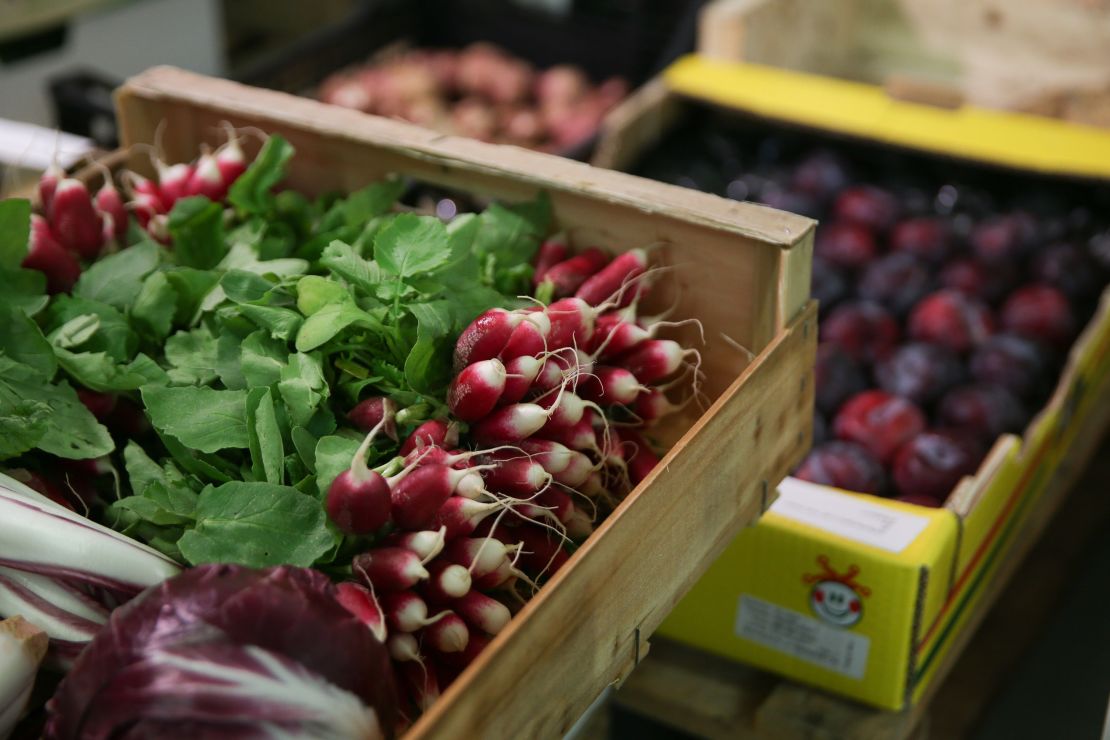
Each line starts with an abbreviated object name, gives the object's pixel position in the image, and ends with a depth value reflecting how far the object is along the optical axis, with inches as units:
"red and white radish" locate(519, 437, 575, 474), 40.8
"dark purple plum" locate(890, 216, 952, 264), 84.6
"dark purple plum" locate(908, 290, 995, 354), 76.3
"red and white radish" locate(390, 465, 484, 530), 37.4
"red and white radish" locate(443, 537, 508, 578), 37.9
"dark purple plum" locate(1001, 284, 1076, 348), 76.9
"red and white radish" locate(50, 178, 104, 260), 52.7
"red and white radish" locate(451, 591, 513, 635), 37.9
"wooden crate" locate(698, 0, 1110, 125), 96.1
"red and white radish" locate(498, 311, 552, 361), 42.0
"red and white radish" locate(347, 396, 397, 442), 41.2
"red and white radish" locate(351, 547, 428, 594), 36.0
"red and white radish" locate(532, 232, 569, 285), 51.4
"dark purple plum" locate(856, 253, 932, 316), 80.7
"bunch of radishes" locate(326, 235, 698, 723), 36.7
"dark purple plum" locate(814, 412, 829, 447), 69.3
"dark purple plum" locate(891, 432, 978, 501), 64.2
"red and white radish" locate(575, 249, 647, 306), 48.6
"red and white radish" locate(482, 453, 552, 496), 39.6
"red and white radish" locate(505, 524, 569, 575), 41.4
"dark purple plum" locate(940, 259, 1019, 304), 81.4
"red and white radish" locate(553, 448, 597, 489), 41.8
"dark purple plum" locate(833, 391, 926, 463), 67.6
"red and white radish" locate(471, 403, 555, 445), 40.6
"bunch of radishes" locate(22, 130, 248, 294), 50.4
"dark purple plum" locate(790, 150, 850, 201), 91.0
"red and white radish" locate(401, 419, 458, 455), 39.9
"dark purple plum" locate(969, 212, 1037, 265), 83.4
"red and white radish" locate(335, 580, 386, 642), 34.8
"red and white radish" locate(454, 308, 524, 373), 42.1
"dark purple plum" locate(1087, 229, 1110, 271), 83.2
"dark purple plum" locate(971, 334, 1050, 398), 72.1
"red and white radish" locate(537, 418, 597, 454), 42.4
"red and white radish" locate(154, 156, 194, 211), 55.8
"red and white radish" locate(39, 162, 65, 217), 54.3
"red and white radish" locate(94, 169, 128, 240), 54.8
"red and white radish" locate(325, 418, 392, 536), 35.9
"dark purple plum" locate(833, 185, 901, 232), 87.5
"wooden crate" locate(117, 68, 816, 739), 35.3
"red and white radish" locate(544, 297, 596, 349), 44.1
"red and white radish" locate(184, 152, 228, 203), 54.9
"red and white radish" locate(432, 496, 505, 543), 37.8
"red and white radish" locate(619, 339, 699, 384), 46.7
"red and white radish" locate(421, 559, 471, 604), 36.7
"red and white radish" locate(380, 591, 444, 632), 36.1
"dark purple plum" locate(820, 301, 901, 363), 75.9
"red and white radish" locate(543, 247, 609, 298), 49.4
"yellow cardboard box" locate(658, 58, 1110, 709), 53.1
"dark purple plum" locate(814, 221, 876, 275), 84.3
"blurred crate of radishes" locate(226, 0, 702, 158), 117.0
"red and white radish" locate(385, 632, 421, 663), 36.4
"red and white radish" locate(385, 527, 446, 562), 36.5
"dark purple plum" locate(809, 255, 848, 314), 80.4
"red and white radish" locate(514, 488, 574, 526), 40.3
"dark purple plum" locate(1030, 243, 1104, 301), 80.4
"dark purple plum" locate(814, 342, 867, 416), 71.6
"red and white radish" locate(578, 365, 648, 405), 44.8
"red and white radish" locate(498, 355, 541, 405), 41.3
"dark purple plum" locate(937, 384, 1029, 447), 68.8
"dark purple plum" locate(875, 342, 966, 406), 72.5
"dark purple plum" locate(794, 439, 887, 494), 64.4
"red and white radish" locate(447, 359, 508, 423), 40.1
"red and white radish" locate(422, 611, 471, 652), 37.0
